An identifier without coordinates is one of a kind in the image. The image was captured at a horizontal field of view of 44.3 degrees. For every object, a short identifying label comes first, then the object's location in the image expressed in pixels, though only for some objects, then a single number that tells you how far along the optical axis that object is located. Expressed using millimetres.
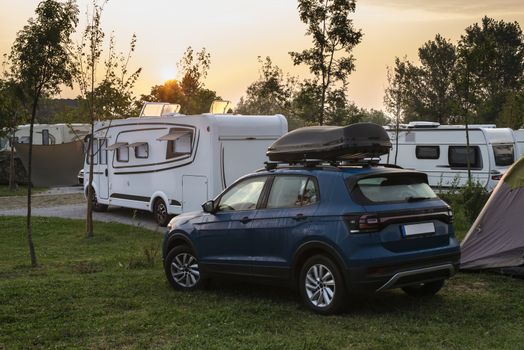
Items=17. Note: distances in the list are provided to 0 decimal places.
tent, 8391
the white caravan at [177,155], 14074
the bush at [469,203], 12297
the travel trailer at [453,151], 17766
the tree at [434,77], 46281
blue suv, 6164
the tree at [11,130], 24730
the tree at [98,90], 13812
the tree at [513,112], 30112
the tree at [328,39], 15266
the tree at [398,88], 22078
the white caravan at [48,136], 29281
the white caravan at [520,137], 21475
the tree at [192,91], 30781
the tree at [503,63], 42906
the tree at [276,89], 17622
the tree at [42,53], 9555
